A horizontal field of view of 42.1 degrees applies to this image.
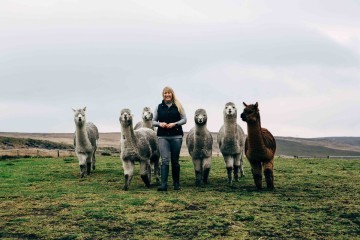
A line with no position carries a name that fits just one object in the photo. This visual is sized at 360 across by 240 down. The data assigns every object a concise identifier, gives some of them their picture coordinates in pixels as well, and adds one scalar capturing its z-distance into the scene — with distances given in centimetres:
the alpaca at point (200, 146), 1209
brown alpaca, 1093
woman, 1119
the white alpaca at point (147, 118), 1488
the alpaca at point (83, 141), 1445
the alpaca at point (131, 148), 1151
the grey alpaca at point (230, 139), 1235
